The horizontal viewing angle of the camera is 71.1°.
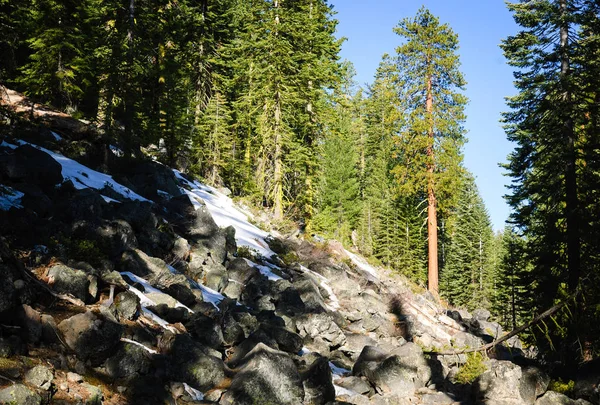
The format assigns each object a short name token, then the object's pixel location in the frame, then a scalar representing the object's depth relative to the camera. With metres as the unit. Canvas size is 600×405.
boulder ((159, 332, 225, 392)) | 7.84
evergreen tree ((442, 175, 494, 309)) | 49.81
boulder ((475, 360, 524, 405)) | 10.95
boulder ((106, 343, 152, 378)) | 6.91
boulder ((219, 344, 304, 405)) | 7.64
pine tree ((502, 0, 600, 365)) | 15.98
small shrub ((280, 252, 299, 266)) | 19.20
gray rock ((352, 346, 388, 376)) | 11.62
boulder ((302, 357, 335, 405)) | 8.95
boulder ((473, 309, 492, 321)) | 29.72
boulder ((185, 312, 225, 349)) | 9.33
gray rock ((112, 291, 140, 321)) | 8.28
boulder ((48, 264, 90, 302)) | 7.83
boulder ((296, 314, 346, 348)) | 13.28
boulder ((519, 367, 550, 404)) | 11.10
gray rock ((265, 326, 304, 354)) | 10.91
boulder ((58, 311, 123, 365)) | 6.75
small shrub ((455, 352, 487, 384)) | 12.30
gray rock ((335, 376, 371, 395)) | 10.75
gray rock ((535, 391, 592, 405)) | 10.54
